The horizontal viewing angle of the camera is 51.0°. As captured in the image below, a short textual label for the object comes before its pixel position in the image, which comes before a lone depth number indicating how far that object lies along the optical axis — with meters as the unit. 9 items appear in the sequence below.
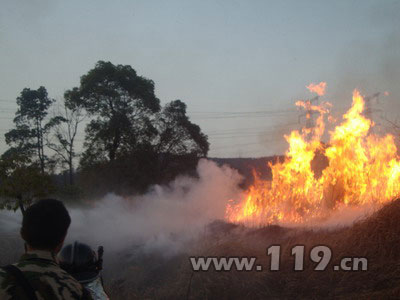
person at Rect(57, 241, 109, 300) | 3.03
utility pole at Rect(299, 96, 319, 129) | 26.33
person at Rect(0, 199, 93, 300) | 2.04
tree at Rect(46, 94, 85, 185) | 31.05
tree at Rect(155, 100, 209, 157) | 30.08
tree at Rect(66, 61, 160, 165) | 28.89
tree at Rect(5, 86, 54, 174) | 30.03
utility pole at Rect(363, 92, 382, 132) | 23.98
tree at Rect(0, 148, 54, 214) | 13.20
